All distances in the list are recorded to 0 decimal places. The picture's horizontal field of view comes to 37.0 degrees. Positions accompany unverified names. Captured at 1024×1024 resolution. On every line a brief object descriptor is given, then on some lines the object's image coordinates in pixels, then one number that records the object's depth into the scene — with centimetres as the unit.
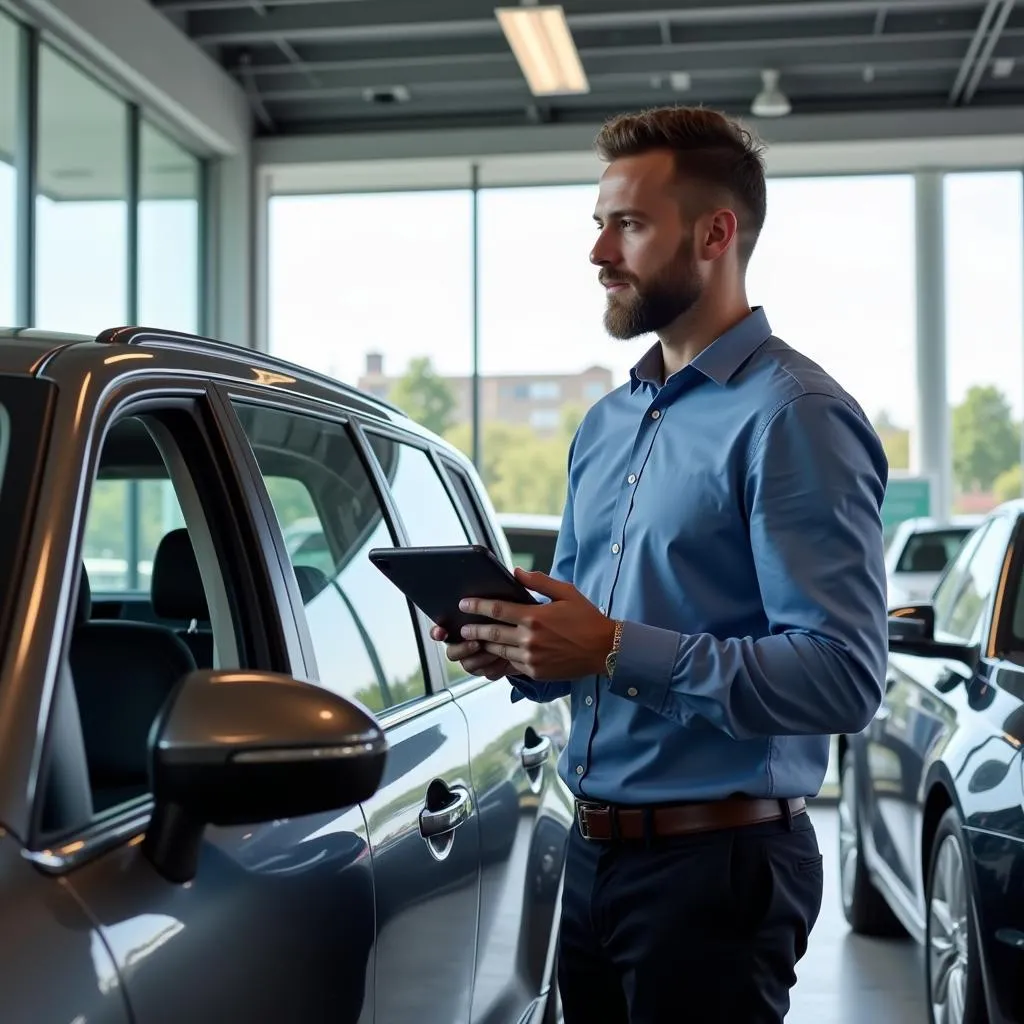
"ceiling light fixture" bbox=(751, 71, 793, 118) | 1004
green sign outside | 1073
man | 180
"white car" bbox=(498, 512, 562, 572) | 637
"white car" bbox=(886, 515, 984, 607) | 760
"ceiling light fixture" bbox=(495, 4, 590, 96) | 824
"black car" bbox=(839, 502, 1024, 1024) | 310
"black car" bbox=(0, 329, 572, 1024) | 128
